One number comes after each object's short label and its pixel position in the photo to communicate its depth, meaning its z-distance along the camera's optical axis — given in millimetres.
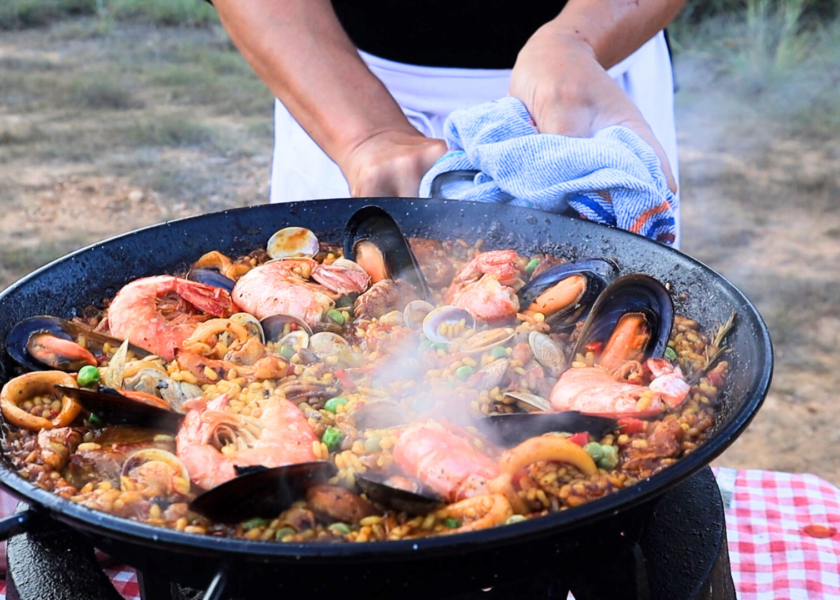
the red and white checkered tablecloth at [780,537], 1405
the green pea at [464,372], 1273
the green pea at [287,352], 1310
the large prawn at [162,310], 1318
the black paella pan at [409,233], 1077
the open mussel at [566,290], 1320
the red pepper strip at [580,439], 1196
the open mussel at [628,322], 1270
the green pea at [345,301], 1377
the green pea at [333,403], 1243
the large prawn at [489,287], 1339
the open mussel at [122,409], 1195
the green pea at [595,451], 1188
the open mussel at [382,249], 1385
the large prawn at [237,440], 1178
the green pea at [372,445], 1202
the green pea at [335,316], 1354
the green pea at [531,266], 1391
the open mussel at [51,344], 1265
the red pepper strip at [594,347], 1295
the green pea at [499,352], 1294
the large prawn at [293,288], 1351
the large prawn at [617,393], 1220
